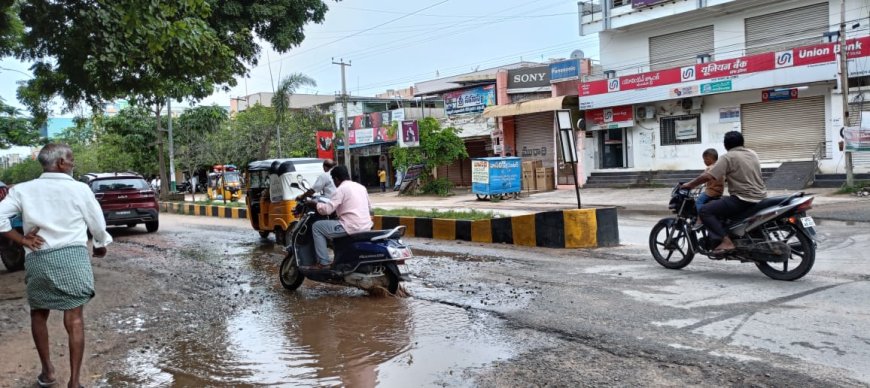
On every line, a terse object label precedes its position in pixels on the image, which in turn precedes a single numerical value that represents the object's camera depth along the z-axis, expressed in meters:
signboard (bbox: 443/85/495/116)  31.58
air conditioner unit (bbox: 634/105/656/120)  25.17
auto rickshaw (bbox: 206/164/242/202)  30.22
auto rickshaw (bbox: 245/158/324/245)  11.55
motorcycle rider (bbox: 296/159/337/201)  8.59
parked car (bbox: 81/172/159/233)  14.93
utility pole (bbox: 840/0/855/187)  17.95
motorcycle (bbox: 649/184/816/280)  6.44
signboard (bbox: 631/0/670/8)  25.38
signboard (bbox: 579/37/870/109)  19.86
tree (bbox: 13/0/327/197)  7.82
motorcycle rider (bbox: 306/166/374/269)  6.64
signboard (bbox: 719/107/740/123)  22.97
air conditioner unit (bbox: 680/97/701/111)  23.81
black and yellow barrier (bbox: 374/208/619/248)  9.86
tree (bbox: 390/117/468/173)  28.91
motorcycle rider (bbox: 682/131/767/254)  6.73
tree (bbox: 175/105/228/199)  36.00
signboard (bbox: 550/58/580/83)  27.48
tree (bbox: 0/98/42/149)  31.91
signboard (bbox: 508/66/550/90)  29.41
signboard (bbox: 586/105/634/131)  25.83
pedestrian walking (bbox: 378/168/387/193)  36.06
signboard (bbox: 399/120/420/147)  28.80
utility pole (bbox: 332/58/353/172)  33.12
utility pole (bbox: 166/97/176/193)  32.76
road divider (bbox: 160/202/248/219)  21.01
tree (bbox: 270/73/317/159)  33.06
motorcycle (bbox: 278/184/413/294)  6.42
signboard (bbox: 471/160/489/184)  23.69
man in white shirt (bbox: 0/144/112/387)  3.88
